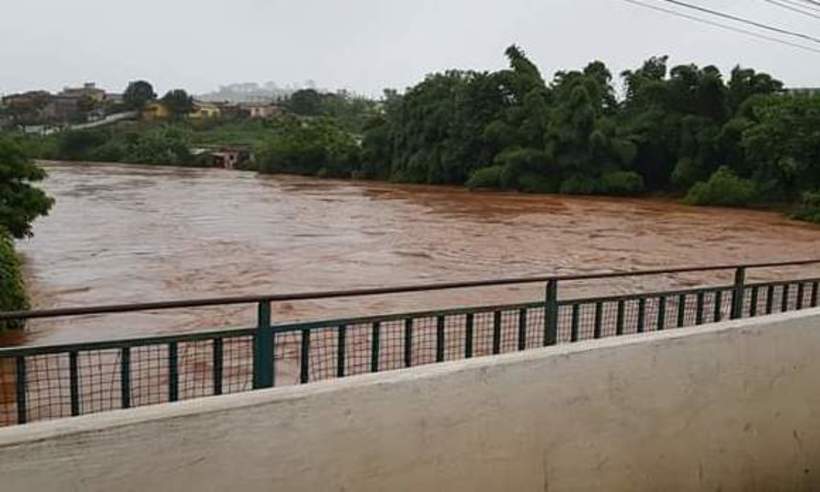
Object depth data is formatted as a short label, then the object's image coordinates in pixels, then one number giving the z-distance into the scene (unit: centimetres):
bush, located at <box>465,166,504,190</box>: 4145
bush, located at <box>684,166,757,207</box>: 3244
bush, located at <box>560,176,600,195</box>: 3806
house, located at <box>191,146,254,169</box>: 6412
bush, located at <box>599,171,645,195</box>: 3762
